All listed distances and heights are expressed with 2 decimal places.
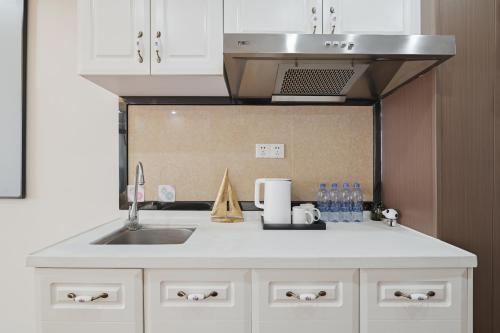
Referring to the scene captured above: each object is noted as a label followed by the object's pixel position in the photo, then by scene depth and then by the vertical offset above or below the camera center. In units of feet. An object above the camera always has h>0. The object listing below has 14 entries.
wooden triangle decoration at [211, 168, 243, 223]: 5.45 -0.70
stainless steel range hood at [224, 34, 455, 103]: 3.83 +1.45
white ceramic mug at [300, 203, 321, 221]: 5.02 -0.70
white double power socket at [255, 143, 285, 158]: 5.87 +0.33
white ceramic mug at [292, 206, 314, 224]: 4.98 -0.79
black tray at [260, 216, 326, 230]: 4.87 -0.93
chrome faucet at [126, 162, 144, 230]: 5.08 -0.73
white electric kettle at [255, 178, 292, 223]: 5.01 -0.55
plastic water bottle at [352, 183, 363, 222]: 5.53 -0.65
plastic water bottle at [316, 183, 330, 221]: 5.57 -0.63
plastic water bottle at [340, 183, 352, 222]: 5.53 -0.66
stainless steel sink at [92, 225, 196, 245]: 5.09 -1.14
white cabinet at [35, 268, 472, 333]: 3.46 -1.52
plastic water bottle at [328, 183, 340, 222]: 5.54 -0.66
